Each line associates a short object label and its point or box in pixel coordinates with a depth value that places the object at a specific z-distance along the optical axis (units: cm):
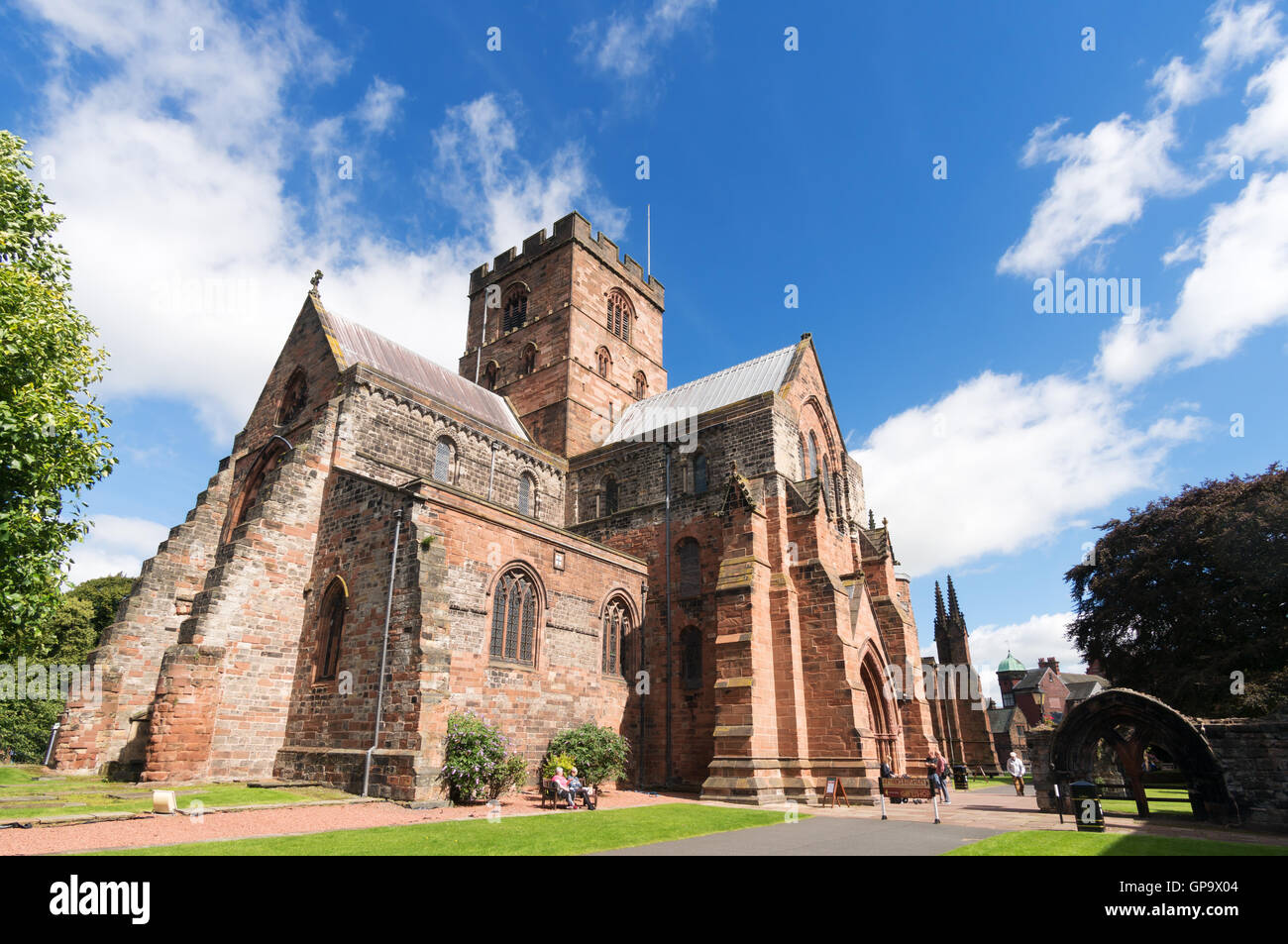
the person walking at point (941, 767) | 2317
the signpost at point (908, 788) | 1927
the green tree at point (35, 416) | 1388
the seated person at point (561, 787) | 1648
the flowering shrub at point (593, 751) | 1936
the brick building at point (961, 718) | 3136
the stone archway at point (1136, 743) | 1675
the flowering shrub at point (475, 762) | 1561
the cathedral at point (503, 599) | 1734
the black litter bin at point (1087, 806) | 1388
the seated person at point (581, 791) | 1622
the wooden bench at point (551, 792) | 1664
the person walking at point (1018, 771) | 2384
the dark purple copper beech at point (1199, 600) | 2655
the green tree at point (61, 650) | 3512
